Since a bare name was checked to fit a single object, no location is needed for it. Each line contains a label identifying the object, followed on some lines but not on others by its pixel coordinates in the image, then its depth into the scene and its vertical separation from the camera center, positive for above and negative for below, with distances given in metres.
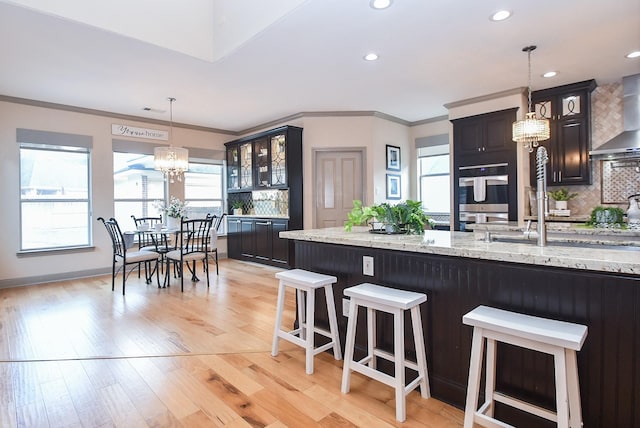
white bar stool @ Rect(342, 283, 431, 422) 1.79 -0.72
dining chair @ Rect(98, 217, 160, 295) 4.42 -0.51
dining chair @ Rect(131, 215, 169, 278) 4.91 -0.38
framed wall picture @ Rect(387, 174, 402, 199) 6.01 +0.48
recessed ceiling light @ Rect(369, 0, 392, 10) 2.60 +1.64
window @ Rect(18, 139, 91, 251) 5.03 +0.36
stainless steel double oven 4.61 +0.26
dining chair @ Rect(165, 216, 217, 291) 4.53 -0.52
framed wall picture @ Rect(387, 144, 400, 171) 5.99 +0.99
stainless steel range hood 4.02 +1.03
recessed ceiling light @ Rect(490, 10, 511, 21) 2.76 +1.63
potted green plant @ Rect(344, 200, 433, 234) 2.52 -0.03
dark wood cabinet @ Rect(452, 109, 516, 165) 4.57 +1.04
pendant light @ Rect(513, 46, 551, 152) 3.44 +0.85
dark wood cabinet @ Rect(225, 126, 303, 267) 5.71 +0.53
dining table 4.71 -0.28
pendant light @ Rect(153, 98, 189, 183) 4.93 +0.84
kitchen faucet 1.82 +0.09
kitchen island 1.39 -0.44
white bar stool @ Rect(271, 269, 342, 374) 2.29 -0.71
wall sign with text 5.70 +1.48
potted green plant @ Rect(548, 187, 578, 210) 4.57 +0.20
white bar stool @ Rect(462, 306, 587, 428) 1.31 -0.59
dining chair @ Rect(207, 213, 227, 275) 4.98 -0.39
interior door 5.79 +0.49
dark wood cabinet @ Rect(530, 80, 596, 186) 4.31 +1.05
